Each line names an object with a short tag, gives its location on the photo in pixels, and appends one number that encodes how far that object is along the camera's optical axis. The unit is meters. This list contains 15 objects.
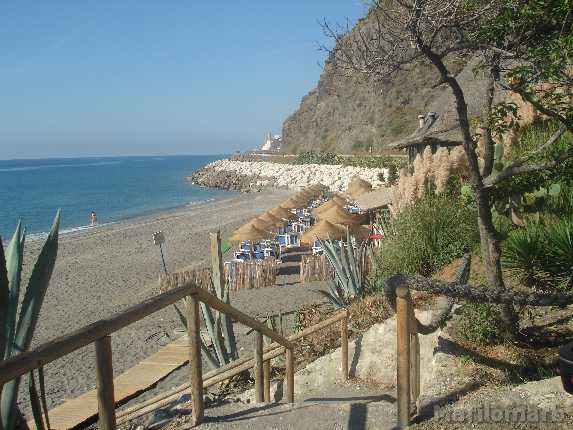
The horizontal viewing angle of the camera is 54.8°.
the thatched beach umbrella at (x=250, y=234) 17.69
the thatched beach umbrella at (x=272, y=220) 20.10
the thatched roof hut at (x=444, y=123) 17.53
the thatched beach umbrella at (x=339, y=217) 16.95
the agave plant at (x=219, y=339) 5.94
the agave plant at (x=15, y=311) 2.42
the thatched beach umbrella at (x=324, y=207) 20.57
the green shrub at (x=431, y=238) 6.92
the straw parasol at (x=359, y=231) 16.08
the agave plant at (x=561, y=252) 5.03
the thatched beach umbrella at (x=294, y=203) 26.56
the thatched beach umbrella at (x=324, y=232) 15.73
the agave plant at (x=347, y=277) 8.26
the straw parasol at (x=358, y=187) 26.48
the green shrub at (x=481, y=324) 4.23
